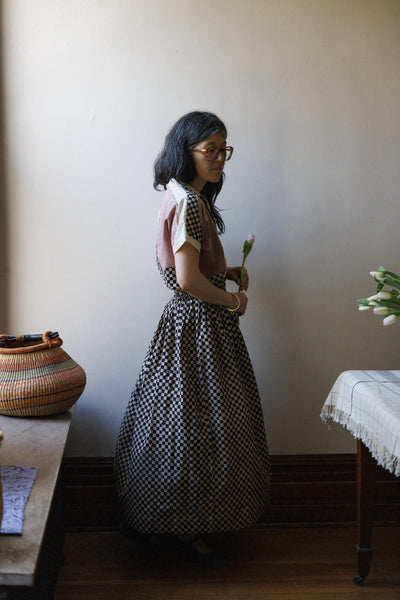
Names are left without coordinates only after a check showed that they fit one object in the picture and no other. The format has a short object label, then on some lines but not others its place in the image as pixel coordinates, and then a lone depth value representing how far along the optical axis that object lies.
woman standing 2.11
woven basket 2.05
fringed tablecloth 1.70
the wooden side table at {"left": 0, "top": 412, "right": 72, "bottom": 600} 1.22
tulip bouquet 1.72
